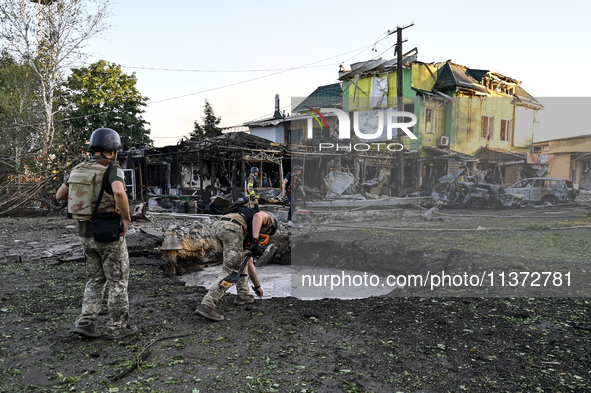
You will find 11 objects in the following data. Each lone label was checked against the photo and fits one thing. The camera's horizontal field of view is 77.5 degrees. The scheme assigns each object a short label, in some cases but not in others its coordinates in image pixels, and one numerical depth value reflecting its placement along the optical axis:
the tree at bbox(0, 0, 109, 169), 16.11
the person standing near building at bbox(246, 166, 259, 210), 10.71
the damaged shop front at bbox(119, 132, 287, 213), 16.94
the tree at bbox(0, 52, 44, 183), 16.70
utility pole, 13.12
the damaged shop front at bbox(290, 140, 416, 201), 13.91
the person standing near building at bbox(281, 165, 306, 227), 10.97
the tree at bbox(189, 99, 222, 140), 38.91
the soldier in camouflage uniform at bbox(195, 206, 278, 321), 4.00
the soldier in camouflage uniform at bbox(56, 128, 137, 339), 3.21
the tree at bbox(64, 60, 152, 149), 24.27
